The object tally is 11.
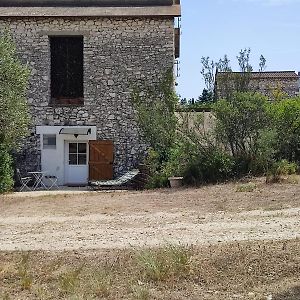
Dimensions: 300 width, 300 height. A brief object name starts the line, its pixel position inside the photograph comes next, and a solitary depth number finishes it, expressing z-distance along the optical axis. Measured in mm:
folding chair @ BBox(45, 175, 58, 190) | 14765
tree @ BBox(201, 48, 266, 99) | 13660
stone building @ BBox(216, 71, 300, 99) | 19416
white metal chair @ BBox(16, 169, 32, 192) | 14195
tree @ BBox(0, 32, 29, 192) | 11934
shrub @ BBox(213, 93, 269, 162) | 11716
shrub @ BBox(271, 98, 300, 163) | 11903
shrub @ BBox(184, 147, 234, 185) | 11633
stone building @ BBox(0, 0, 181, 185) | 14827
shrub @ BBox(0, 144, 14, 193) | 12684
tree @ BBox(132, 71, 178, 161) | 13458
